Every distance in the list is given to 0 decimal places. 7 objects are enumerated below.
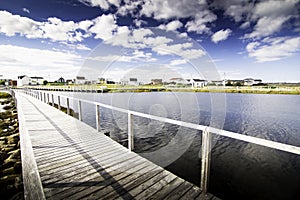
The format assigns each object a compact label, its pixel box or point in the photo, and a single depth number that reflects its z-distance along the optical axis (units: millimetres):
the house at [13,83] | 85844
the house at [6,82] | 79300
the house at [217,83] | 55081
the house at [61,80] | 87238
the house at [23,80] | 83500
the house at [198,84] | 43194
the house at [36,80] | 91200
